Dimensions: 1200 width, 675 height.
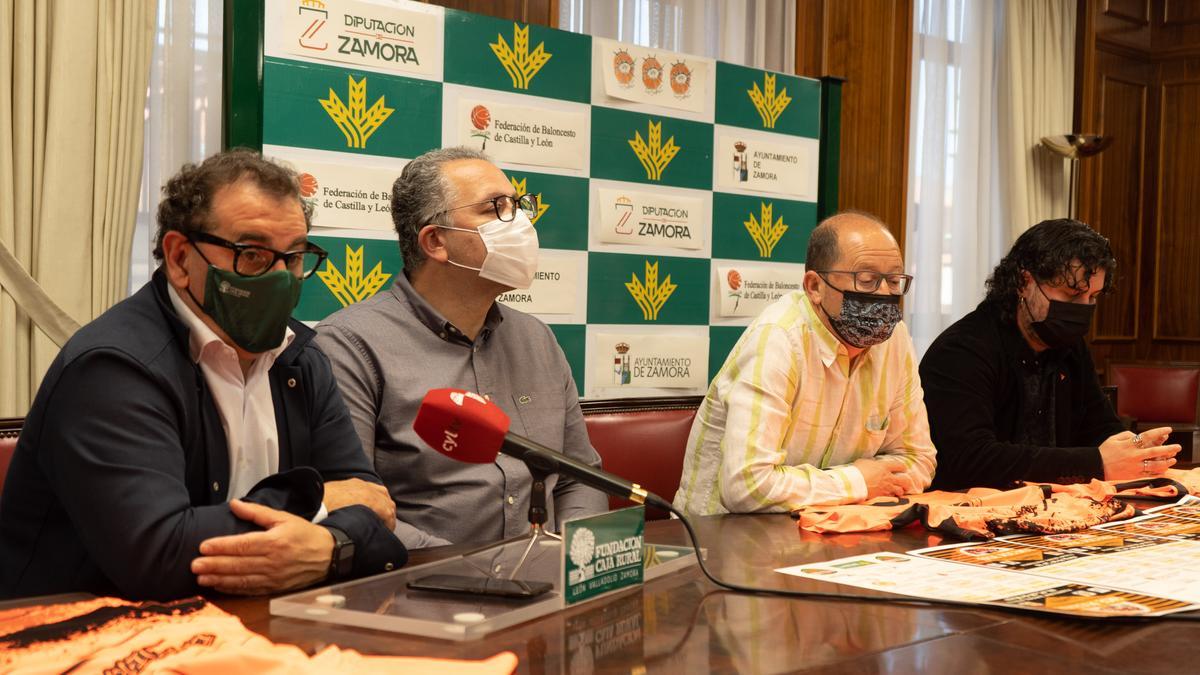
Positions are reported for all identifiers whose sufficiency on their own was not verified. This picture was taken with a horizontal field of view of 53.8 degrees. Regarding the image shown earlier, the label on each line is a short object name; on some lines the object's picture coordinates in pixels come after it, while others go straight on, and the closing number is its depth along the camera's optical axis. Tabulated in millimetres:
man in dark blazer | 1489
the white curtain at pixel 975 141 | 6090
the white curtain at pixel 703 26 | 4801
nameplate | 1372
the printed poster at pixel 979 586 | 1415
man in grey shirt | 2275
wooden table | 1189
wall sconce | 6262
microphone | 1392
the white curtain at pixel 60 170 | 3277
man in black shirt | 2970
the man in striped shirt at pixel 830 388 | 2494
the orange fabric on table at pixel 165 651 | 1064
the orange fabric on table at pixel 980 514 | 1945
